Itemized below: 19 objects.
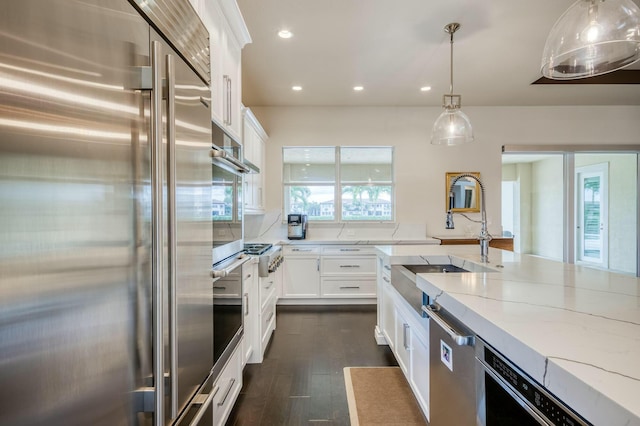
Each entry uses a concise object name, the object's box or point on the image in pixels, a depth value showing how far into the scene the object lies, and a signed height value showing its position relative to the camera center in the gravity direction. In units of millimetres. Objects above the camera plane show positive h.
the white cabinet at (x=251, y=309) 2299 -767
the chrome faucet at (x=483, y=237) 2060 -187
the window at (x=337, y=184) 4789 +434
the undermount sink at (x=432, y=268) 2240 -437
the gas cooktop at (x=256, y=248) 2646 -347
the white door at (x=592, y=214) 4777 -73
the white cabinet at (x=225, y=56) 1651 +970
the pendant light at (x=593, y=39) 1351 +826
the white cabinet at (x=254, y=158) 3416 +692
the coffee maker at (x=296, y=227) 4410 -223
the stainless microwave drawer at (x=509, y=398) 651 -467
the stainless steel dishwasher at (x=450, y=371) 1036 -627
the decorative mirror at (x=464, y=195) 4742 +244
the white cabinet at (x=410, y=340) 1603 -834
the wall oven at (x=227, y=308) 1434 -523
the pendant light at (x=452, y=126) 2596 +727
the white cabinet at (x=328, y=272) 4211 -840
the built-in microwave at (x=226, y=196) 1439 +88
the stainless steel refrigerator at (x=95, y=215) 456 -3
